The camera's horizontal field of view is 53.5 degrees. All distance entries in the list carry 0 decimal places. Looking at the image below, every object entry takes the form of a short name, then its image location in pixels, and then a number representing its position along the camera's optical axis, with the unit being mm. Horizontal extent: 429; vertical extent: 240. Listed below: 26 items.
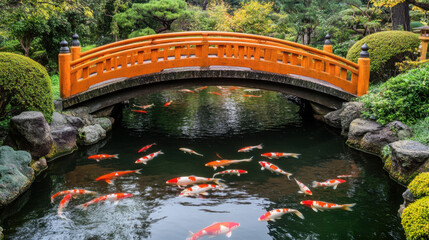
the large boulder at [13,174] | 6891
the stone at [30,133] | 8156
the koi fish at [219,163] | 8659
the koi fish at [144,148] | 9902
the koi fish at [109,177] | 7959
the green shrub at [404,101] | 9359
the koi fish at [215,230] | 5941
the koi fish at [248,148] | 9759
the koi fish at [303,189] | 7389
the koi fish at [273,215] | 6461
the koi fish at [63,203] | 6658
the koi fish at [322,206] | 6754
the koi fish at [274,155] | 9272
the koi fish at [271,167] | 8406
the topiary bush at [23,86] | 8703
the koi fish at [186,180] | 7695
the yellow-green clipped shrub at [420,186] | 5652
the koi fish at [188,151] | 9714
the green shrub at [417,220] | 5160
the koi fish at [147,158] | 8986
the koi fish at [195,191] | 7285
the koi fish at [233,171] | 8289
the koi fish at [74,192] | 7284
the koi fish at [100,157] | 9203
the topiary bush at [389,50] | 12422
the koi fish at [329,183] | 7762
